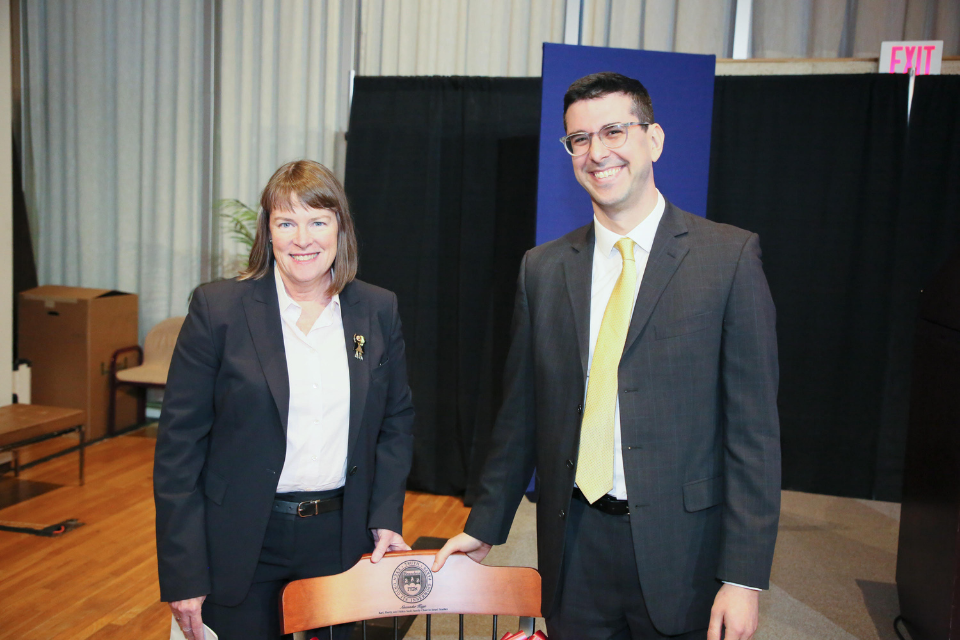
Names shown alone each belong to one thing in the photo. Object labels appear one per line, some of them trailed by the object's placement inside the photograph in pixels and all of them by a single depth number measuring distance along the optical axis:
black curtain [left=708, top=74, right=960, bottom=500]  4.54
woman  1.69
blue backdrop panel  3.96
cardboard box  5.51
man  1.44
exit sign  4.52
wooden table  4.04
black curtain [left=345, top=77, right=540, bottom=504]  4.71
